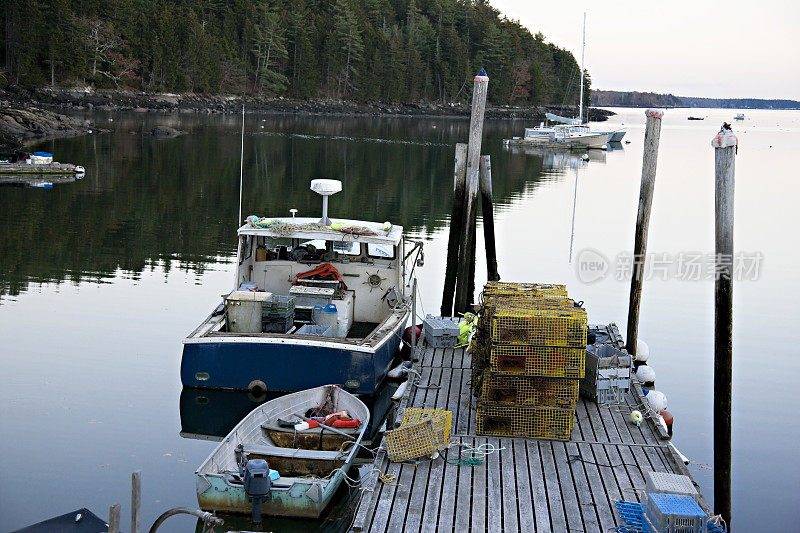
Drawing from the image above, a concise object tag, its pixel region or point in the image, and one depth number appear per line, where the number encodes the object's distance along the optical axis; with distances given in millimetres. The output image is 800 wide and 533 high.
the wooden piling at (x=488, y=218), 17750
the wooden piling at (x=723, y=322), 9844
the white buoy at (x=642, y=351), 15852
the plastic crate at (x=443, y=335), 14305
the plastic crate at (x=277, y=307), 13562
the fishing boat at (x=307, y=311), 12922
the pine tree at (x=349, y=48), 127250
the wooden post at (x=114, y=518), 6523
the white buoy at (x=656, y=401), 13000
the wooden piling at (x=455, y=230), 16922
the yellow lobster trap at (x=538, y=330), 9969
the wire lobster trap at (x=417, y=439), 9539
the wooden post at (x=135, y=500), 7051
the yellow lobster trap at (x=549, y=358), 10000
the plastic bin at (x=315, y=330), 13633
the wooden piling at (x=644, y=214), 15438
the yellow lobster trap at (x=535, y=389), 10070
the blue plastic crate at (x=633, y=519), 8156
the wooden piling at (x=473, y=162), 16766
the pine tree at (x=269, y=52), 117125
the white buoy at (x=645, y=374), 15023
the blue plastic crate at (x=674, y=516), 7938
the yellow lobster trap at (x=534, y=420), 10234
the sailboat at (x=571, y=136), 72938
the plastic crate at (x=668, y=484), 8508
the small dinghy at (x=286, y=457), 9367
